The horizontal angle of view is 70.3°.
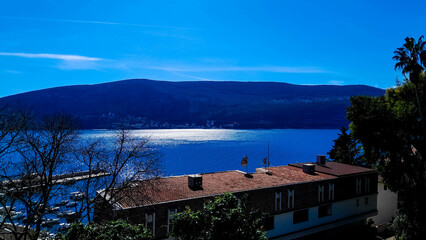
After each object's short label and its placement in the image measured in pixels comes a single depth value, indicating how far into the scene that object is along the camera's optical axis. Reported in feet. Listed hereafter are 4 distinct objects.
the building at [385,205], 170.91
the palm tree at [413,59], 125.59
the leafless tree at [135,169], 85.35
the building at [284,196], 94.32
